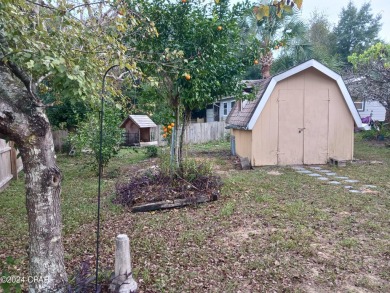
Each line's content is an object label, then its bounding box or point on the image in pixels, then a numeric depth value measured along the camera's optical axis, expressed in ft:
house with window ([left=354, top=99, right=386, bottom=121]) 64.95
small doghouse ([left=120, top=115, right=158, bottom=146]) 53.11
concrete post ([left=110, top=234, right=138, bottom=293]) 8.36
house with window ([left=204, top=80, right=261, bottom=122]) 70.33
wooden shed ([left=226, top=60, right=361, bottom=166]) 30.58
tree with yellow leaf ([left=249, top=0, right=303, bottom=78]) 48.12
